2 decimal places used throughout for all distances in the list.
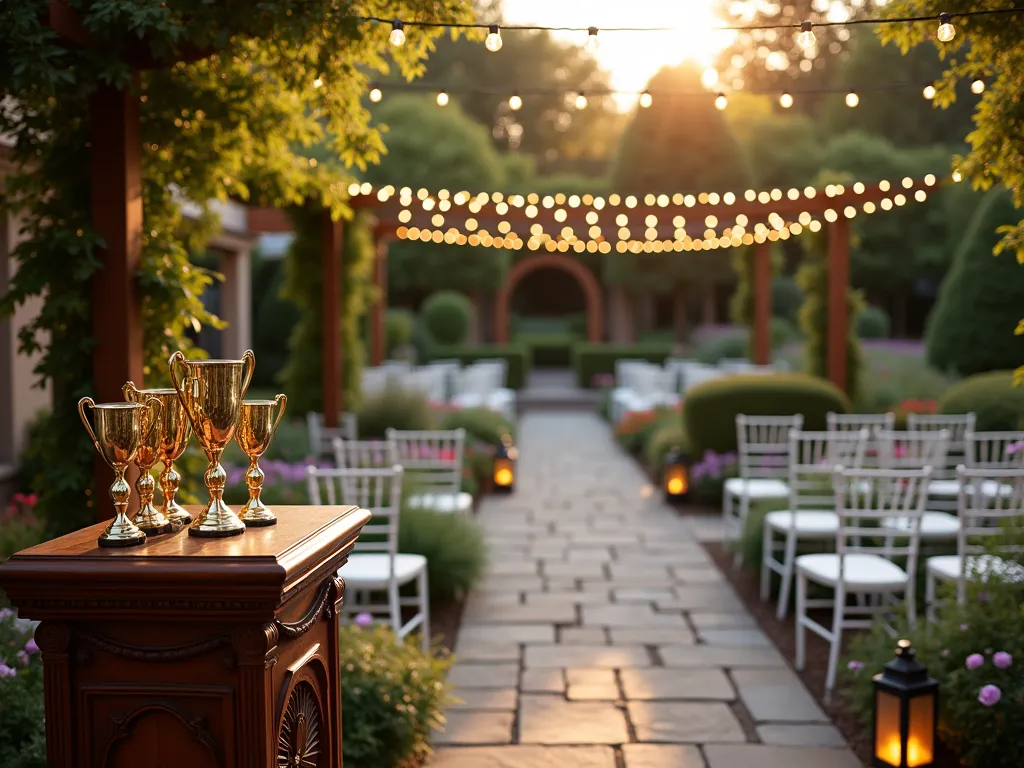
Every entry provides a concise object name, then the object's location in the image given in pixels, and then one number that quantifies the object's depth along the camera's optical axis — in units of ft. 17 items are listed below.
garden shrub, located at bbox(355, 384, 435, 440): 32.83
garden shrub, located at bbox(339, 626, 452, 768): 11.65
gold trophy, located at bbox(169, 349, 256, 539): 7.59
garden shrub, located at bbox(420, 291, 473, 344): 71.46
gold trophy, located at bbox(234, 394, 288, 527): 8.04
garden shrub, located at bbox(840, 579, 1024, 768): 11.18
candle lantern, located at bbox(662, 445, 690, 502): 29.71
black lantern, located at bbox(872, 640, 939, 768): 10.91
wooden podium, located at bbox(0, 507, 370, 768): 6.79
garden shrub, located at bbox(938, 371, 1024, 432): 25.86
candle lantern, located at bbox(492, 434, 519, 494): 31.83
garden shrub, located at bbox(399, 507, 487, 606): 19.19
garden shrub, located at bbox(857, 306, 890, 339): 75.51
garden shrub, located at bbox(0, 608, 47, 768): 9.84
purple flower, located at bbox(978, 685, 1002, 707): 10.90
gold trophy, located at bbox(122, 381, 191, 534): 7.92
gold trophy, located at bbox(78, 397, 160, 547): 7.41
